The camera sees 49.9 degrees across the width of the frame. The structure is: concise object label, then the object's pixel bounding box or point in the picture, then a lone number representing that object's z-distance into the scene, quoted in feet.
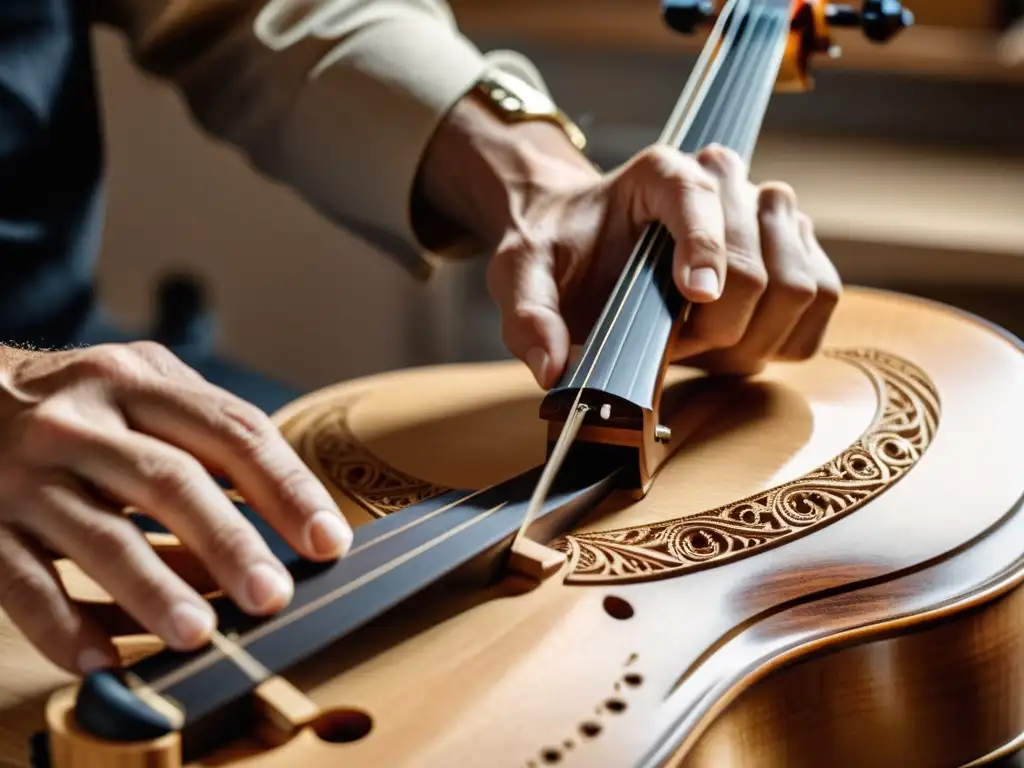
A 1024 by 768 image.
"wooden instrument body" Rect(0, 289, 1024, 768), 1.51
